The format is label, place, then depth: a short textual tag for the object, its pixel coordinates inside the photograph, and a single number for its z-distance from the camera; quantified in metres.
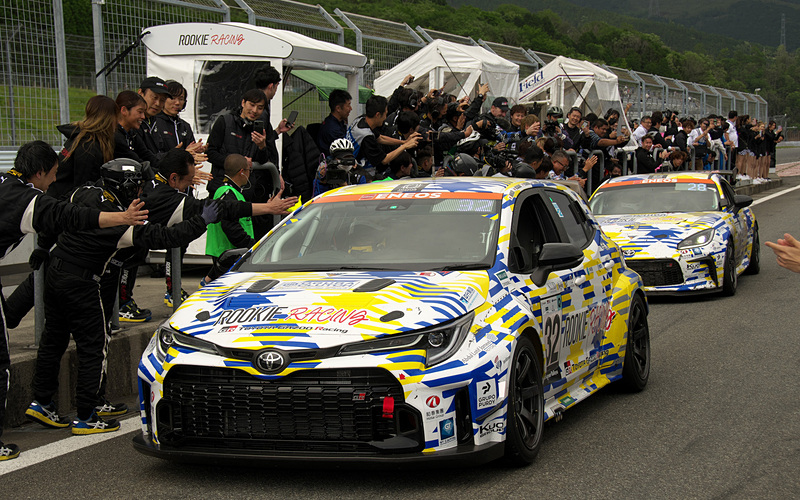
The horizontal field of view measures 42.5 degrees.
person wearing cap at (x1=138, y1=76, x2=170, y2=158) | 9.54
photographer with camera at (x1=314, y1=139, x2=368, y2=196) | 10.39
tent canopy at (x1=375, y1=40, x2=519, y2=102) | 19.12
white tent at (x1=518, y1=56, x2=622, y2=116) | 22.97
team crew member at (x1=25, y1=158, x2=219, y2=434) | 6.20
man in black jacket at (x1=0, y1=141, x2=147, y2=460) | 5.81
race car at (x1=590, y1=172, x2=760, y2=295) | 11.58
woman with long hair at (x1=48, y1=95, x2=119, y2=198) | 6.95
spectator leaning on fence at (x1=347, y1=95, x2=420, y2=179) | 11.06
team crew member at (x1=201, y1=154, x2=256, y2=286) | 7.98
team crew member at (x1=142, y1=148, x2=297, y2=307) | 6.74
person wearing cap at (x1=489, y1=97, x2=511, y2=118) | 14.67
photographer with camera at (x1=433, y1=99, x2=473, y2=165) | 13.03
